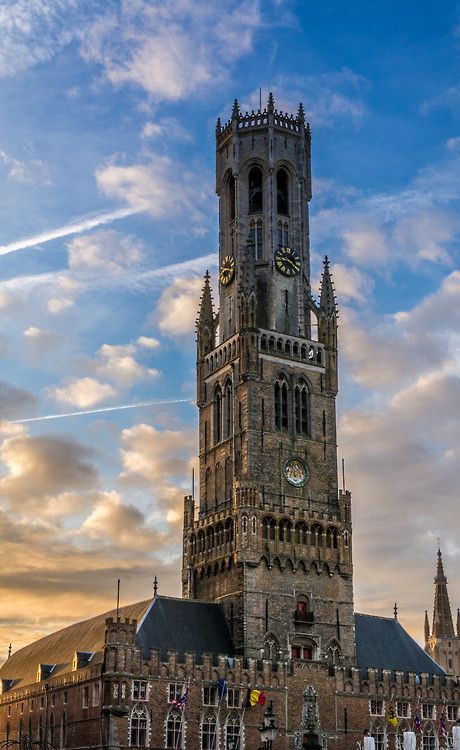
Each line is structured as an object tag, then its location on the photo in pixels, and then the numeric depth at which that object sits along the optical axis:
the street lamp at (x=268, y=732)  66.50
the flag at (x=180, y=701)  94.06
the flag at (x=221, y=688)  96.19
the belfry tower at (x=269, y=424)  105.12
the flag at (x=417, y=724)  103.38
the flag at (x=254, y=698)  97.62
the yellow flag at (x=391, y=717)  102.44
